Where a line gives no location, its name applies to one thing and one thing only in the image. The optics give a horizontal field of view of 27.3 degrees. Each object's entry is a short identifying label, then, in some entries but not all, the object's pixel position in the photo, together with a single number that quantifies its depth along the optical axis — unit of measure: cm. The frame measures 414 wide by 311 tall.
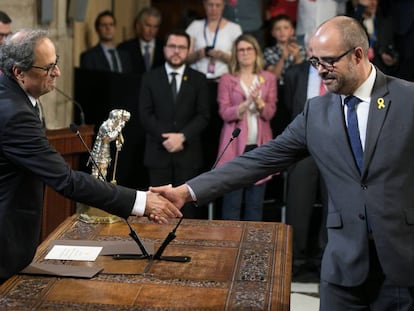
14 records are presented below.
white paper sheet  377
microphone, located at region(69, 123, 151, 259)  378
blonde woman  662
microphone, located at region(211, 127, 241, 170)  382
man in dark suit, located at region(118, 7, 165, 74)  810
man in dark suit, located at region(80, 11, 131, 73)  798
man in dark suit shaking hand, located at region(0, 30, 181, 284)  339
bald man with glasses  329
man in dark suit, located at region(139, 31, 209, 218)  676
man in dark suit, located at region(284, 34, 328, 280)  654
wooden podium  596
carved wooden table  317
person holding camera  735
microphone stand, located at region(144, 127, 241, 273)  375
